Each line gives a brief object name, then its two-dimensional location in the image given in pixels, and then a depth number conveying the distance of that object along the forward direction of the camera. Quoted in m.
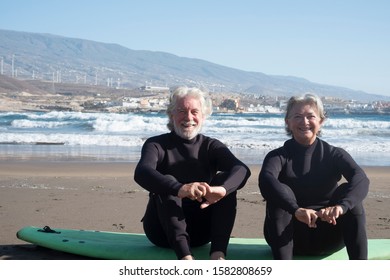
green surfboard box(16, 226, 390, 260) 3.24
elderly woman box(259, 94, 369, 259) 2.83
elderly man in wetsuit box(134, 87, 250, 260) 2.94
